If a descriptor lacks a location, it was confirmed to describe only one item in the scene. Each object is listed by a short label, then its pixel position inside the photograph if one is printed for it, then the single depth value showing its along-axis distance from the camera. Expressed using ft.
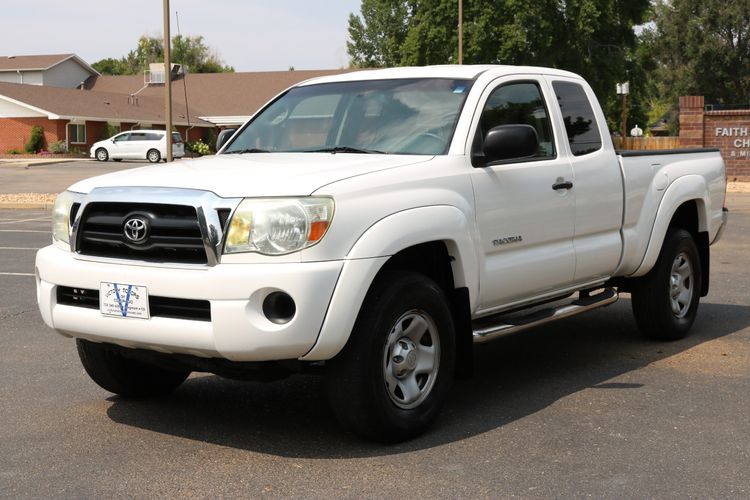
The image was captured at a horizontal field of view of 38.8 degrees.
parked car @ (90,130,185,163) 178.09
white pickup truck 16.24
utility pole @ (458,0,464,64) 131.75
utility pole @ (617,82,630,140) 166.41
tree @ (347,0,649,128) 167.43
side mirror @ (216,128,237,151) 23.98
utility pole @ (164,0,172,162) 83.46
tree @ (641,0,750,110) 218.18
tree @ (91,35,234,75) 349.61
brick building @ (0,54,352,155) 193.47
